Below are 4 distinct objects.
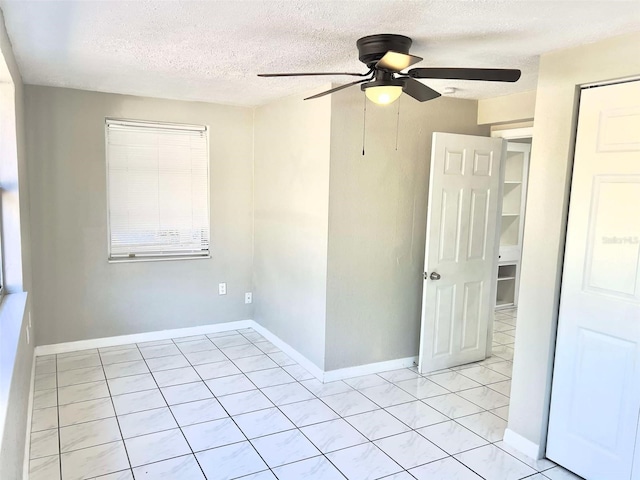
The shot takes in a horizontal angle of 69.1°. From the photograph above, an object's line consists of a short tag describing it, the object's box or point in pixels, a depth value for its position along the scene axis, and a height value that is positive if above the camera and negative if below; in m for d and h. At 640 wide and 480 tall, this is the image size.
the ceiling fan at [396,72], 2.02 +0.58
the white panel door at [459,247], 3.60 -0.37
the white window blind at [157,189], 4.11 +0.02
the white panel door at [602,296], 2.20 -0.45
